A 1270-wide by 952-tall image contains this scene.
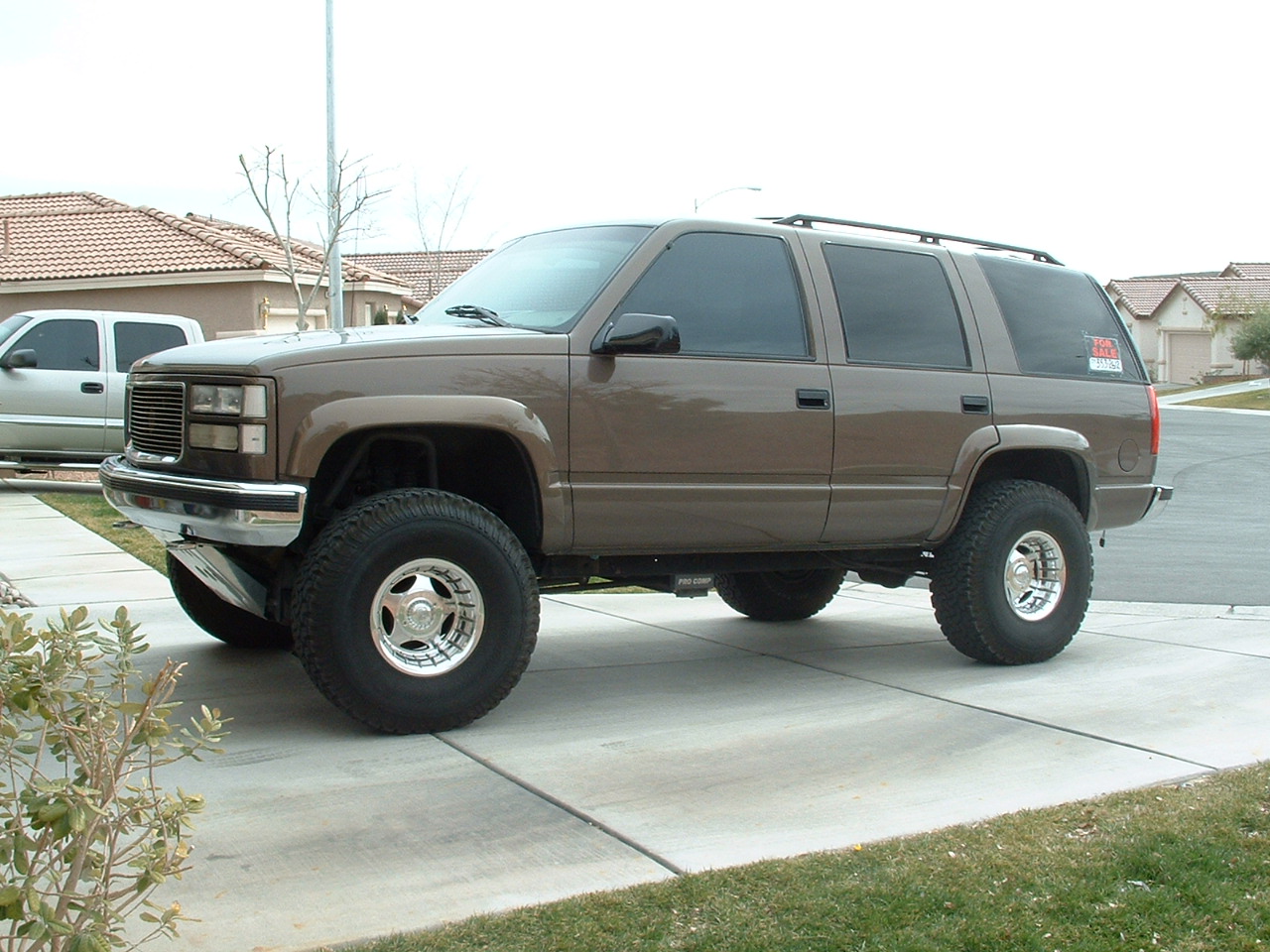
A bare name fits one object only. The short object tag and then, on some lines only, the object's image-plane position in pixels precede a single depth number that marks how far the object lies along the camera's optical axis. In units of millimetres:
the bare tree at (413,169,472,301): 39250
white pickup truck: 15227
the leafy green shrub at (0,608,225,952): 2596
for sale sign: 7664
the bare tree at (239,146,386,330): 25188
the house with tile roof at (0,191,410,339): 25734
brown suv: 5258
